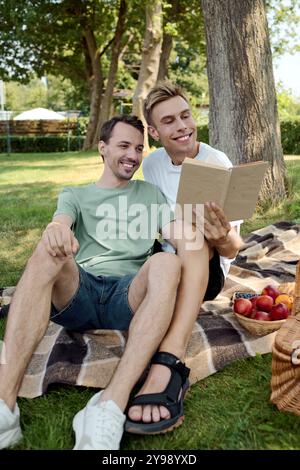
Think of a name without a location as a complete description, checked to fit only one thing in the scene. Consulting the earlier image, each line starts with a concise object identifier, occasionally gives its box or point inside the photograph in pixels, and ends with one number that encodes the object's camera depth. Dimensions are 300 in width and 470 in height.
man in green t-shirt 2.29
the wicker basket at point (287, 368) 2.41
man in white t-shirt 2.32
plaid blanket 2.80
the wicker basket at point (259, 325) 3.16
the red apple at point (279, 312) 3.25
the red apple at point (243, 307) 3.31
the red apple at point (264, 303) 3.32
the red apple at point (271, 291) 3.52
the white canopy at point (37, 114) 37.64
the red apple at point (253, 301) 3.38
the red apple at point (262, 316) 3.23
